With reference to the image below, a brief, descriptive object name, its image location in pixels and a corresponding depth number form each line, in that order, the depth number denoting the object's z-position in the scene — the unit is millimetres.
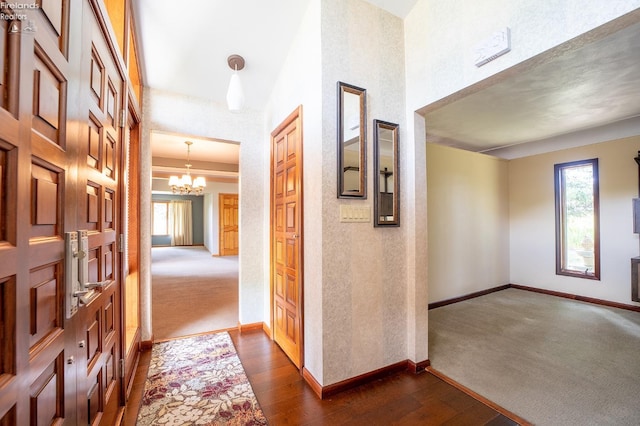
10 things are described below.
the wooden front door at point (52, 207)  593
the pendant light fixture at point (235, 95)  2061
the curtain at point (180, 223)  11625
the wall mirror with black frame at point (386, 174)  2055
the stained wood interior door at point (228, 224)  9438
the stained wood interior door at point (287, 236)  2145
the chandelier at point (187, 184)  5562
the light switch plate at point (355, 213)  1903
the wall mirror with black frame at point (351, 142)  1902
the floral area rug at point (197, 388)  1635
